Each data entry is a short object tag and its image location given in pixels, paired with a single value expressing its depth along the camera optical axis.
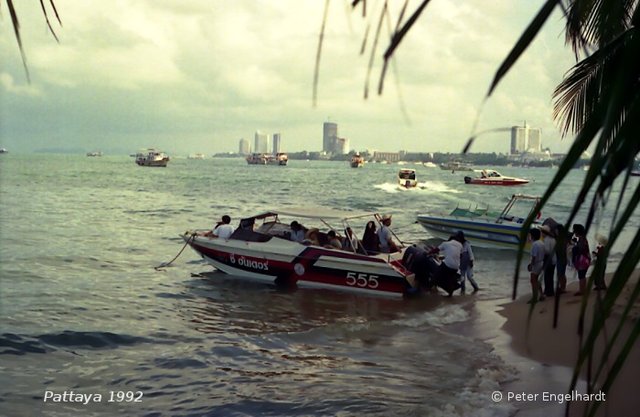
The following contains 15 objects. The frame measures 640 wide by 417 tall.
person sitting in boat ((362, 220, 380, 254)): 16.09
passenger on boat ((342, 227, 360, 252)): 15.40
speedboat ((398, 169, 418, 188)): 76.94
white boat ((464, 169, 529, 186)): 83.00
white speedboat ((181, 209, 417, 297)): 15.11
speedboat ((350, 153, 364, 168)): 181.26
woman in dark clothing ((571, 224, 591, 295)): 13.09
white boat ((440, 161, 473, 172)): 154.00
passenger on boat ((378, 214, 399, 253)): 16.17
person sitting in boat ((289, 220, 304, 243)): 16.16
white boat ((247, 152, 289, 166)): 181.74
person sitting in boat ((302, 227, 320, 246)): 16.02
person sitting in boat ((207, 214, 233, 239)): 17.44
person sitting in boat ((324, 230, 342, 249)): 15.88
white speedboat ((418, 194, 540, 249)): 24.28
